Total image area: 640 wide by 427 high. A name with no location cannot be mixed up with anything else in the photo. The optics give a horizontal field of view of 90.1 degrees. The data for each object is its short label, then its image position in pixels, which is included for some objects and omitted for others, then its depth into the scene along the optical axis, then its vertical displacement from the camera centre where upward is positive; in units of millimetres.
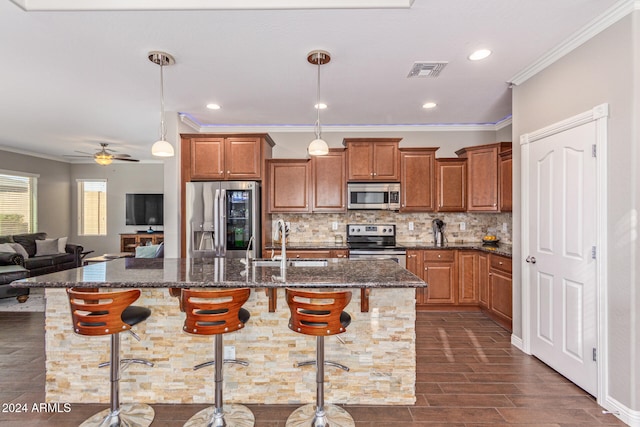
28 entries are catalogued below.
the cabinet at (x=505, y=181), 4000 +462
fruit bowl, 4496 -325
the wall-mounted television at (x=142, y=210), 8289 +197
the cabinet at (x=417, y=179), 4668 +559
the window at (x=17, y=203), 6676 +332
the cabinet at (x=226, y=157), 4383 +832
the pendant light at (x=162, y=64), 2682 +1343
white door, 2361 -299
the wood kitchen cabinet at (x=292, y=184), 4695 +491
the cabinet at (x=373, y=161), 4621 +814
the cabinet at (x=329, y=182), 4691 +518
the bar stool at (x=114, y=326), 1857 -649
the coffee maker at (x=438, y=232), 4762 -224
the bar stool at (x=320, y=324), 1851 -636
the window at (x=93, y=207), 8445 +282
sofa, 4794 -763
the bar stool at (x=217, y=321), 1870 -623
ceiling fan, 5695 +1112
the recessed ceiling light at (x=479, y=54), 2682 +1393
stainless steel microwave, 4625 +310
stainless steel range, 4887 -275
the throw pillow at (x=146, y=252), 5005 -540
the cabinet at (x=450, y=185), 4660 +470
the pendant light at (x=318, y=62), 2661 +1349
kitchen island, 2318 -1010
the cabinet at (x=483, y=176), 4305 +567
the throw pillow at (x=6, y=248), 5641 -534
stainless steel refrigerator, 4082 -8
